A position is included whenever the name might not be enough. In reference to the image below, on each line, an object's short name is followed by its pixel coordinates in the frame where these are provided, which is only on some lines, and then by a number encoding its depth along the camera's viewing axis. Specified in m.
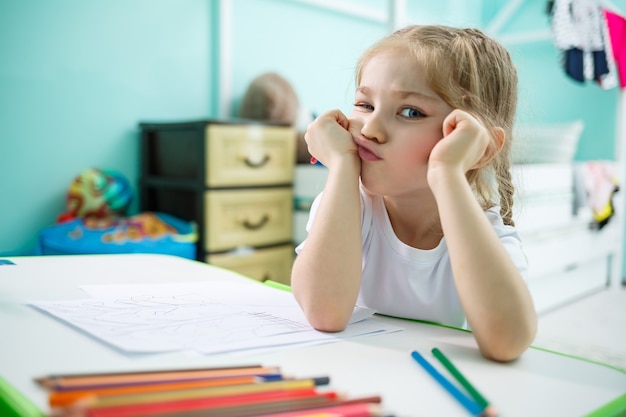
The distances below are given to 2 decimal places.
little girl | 0.58
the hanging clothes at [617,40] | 2.74
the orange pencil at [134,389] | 0.34
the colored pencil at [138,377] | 0.37
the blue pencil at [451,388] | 0.40
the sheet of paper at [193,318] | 0.51
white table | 0.41
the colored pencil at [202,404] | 0.33
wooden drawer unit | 2.01
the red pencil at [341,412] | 0.35
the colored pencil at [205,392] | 0.33
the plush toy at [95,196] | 1.99
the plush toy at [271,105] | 2.40
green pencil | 0.40
